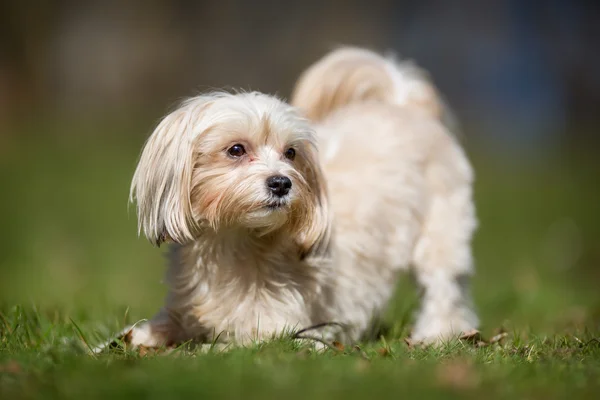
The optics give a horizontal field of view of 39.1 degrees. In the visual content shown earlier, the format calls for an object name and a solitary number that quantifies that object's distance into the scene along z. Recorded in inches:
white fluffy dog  148.5
